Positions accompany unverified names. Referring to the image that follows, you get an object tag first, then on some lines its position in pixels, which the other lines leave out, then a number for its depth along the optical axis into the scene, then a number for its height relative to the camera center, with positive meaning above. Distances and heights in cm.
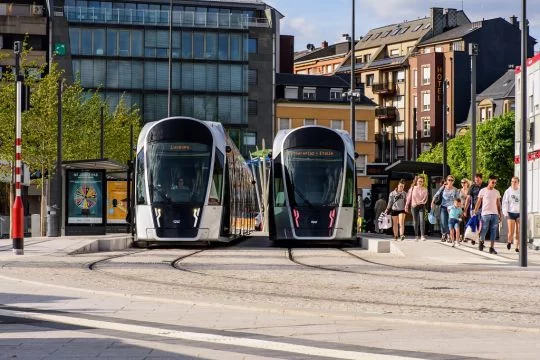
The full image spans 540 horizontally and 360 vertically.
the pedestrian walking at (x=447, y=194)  3350 -46
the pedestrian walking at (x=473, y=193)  3453 -43
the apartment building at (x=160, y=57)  10806 +881
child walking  3334 -99
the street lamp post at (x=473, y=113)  4703 +214
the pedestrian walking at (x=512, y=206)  3075 -67
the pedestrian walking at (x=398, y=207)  3672 -85
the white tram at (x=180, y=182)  3506 -23
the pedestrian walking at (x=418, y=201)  3481 -66
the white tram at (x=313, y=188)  3731 -36
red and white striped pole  2884 -81
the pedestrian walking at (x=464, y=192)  3404 -40
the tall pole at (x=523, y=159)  2467 +29
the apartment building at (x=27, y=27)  10400 +1056
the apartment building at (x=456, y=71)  13438 +999
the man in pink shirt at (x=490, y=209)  2959 -69
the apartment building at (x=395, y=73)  14188 +1048
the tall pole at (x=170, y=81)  6150 +395
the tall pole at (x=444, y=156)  4547 +68
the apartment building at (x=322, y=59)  16362 +1341
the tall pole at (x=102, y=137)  6103 +150
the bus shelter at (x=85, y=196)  4200 -72
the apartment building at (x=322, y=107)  12556 +592
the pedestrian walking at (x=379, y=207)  4747 -108
